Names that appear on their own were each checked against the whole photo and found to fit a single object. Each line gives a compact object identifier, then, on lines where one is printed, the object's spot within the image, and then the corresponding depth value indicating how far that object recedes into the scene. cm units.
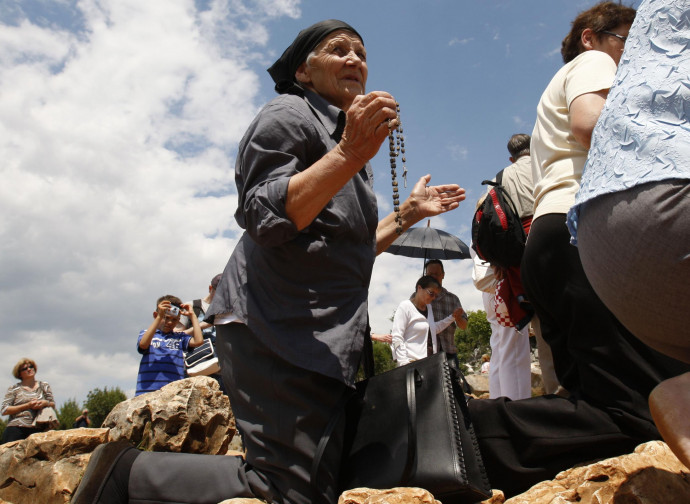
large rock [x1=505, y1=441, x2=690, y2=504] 165
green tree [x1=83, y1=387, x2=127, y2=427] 2906
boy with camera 633
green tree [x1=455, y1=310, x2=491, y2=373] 4259
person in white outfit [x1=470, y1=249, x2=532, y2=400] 441
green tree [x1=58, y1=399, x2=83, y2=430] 2982
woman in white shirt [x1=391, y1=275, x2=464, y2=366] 735
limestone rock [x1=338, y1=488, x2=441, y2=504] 174
